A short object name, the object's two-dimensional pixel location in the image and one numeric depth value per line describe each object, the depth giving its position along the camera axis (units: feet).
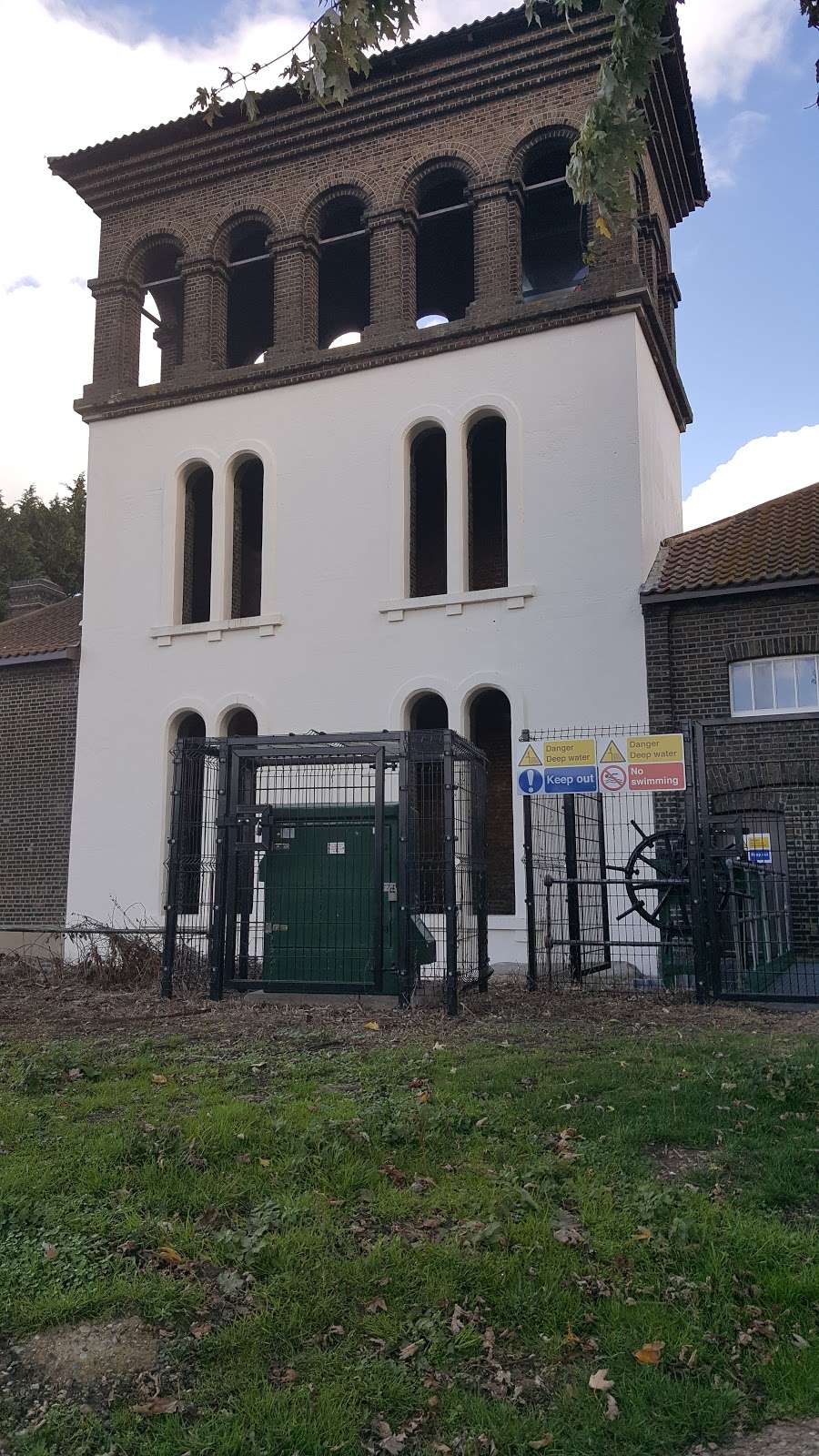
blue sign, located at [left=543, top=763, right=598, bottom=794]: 37.73
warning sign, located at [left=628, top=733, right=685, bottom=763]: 34.24
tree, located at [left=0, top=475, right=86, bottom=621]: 116.16
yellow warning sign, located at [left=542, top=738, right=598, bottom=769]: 37.91
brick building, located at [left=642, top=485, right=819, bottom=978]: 43.19
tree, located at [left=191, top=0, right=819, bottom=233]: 22.12
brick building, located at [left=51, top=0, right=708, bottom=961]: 51.31
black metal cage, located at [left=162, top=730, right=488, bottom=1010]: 31.35
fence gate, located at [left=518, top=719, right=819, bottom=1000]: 32.63
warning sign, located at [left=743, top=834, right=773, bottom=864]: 41.60
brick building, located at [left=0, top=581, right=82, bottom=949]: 60.13
